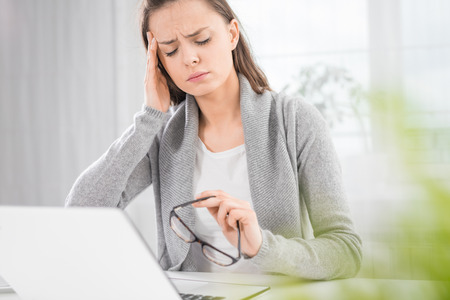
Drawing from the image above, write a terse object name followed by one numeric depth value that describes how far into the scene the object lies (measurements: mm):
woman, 1252
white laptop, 534
